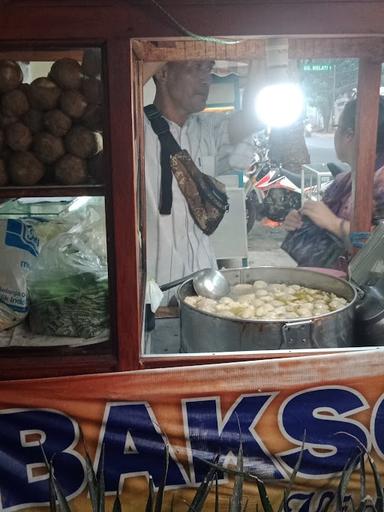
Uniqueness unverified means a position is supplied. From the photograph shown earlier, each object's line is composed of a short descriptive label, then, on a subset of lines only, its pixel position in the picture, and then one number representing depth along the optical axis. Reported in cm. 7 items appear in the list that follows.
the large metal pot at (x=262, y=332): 162
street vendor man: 280
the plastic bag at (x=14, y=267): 171
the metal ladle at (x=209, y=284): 212
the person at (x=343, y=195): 268
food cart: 151
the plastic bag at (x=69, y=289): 169
